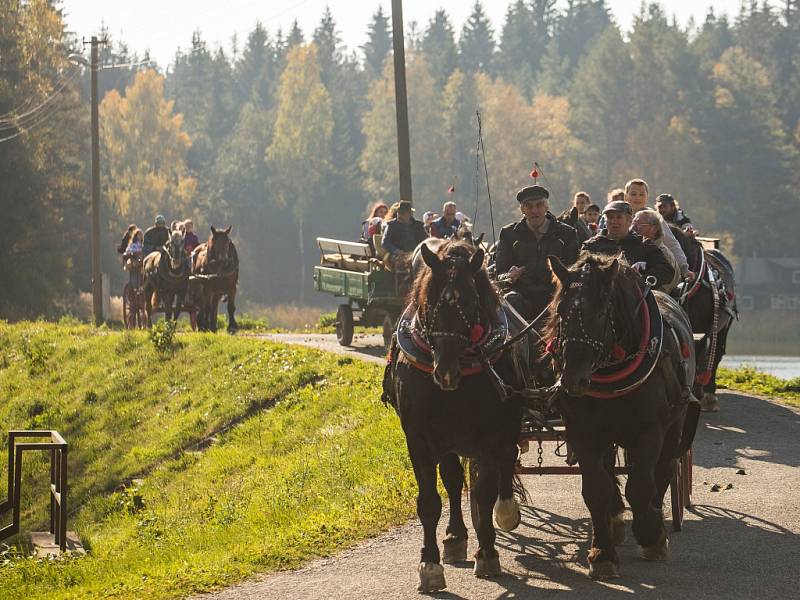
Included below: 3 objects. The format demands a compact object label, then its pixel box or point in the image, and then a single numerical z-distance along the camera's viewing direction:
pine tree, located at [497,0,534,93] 129.34
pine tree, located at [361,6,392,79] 132.12
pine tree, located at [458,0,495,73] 130.12
